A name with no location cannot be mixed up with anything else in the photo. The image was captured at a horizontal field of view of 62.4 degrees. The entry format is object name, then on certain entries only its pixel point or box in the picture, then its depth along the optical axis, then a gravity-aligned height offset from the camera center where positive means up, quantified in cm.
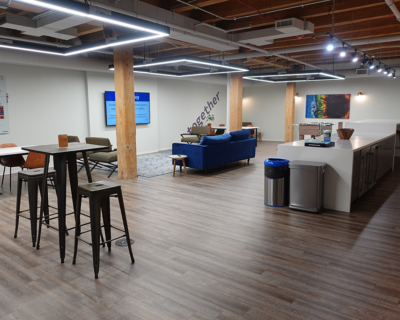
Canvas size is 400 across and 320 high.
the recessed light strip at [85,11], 329 +113
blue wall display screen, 1026 +25
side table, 769 -97
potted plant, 1455 -13
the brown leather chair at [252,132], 1380 -72
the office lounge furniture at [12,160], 659 -89
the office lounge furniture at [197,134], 1155 -68
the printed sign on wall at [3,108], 786 +19
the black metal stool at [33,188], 375 -82
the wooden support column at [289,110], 1431 +19
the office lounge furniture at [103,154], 771 -91
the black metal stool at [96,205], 303 -83
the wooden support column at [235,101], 1080 +45
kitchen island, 487 -77
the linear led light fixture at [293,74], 1027 +131
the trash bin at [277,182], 511 -104
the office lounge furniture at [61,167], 319 -51
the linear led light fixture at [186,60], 730 +124
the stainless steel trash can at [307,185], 477 -103
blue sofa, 770 -85
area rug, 803 -136
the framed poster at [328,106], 1412 +36
